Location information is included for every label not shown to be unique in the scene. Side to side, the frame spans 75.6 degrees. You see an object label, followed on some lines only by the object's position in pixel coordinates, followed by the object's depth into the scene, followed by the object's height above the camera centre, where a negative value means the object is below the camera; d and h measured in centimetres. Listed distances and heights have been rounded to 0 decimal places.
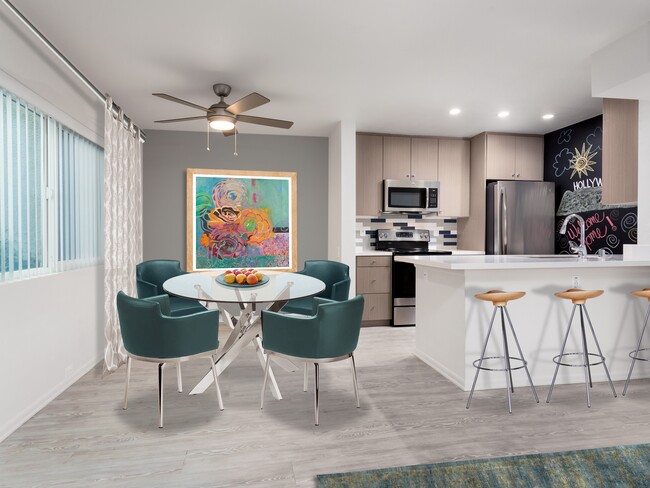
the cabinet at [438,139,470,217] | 566 +78
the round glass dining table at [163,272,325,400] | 275 -41
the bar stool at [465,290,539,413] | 272 -47
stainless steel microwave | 538 +49
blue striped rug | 192 -114
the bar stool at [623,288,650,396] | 297 -72
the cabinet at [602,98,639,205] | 352 +71
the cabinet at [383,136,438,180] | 550 +100
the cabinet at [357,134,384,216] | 543 +80
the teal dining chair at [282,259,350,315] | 361 -43
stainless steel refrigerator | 521 +21
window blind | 253 +30
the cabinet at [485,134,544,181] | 544 +100
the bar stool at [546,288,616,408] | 284 -45
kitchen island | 307 -59
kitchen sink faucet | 325 -12
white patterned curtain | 366 +12
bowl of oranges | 315 -34
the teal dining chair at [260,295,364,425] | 246 -60
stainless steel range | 527 -70
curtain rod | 245 +127
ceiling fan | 324 +102
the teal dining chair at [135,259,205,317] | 363 -42
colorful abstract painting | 530 +18
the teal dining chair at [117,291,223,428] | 244 -59
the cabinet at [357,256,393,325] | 522 -65
